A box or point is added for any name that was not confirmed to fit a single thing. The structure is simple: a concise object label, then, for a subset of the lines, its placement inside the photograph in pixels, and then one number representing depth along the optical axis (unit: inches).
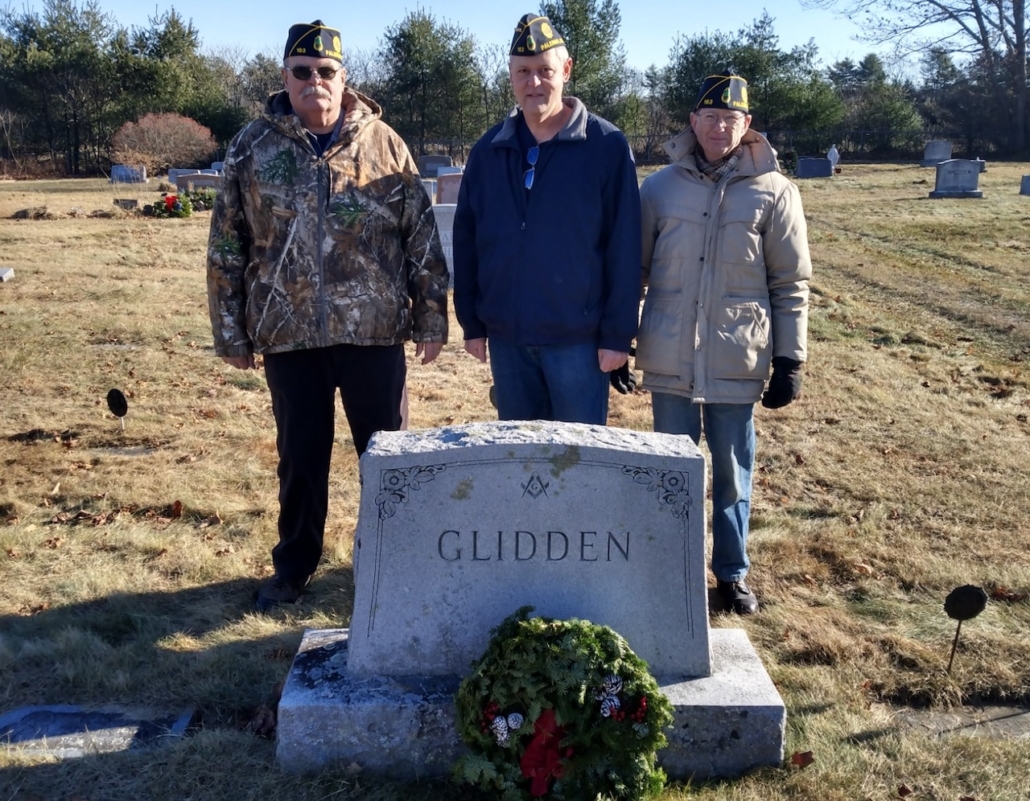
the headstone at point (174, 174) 1034.7
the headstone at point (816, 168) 1128.8
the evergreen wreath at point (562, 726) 95.0
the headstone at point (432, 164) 1118.4
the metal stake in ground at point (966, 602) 120.0
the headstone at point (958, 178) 842.8
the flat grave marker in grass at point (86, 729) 109.7
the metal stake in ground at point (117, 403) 207.3
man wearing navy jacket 125.2
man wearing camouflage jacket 131.3
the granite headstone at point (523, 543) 105.6
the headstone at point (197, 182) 904.9
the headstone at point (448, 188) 499.2
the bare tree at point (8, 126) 1450.5
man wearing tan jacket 129.1
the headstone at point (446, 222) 415.8
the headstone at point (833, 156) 1198.3
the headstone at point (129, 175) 1104.8
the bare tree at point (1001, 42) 1476.4
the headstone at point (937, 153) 1264.8
